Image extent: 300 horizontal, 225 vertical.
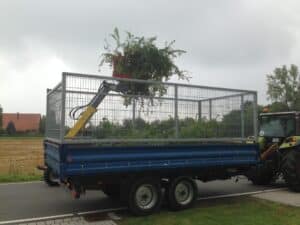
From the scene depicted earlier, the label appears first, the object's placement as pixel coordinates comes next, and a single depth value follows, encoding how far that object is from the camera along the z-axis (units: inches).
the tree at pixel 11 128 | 2710.0
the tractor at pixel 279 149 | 299.0
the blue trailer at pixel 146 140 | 205.1
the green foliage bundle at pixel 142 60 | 417.6
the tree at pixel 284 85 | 1656.0
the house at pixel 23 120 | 2943.7
